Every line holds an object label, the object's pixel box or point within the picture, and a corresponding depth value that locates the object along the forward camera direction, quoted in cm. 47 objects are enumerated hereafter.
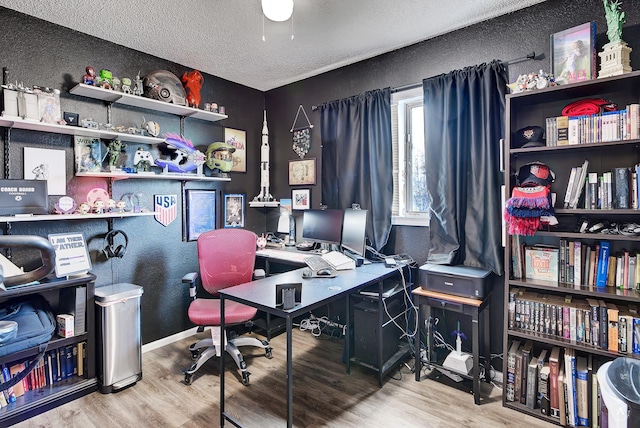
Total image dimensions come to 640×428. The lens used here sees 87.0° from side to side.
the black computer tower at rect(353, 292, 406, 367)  248
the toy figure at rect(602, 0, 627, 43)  188
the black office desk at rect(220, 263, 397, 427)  175
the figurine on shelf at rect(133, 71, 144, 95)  281
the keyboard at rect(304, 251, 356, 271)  252
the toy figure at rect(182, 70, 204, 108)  319
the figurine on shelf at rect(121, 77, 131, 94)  270
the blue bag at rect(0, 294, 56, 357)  194
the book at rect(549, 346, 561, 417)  202
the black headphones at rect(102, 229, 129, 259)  273
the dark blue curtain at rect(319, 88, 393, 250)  304
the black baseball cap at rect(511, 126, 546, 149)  218
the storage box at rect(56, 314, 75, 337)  230
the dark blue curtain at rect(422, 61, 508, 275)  244
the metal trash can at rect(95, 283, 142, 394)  238
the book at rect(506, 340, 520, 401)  218
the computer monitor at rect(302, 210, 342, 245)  303
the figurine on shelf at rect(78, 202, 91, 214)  251
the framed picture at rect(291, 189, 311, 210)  371
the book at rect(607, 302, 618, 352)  188
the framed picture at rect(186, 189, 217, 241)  337
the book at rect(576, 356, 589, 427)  193
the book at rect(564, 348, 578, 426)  194
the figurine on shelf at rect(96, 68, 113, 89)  261
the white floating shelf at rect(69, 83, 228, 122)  256
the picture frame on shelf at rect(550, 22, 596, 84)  198
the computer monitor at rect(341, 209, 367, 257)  280
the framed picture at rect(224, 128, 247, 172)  371
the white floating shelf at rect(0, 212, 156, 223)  212
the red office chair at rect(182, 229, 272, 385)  255
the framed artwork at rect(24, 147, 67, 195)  240
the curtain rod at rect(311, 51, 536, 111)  232
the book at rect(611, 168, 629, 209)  189
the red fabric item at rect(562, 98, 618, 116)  203
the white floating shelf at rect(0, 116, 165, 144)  220
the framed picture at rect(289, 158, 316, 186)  367
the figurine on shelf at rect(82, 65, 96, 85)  254
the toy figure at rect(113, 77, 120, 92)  267
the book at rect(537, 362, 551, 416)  204
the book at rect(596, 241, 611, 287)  197
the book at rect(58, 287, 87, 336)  235
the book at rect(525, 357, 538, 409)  210
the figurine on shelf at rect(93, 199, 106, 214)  257
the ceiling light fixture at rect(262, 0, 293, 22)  193
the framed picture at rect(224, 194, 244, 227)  370
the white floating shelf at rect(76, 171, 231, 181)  256
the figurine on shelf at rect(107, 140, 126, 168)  274
